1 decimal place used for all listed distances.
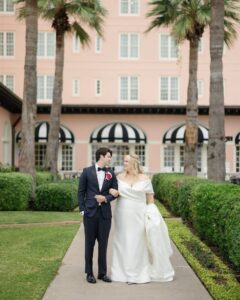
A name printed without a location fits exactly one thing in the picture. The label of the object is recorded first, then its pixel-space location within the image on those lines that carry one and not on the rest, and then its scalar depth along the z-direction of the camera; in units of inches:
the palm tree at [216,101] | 621.9
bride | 326.6
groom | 325.7
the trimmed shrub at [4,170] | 869.5
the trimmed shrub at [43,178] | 888.6
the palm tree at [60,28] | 1053.8
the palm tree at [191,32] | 946.1
